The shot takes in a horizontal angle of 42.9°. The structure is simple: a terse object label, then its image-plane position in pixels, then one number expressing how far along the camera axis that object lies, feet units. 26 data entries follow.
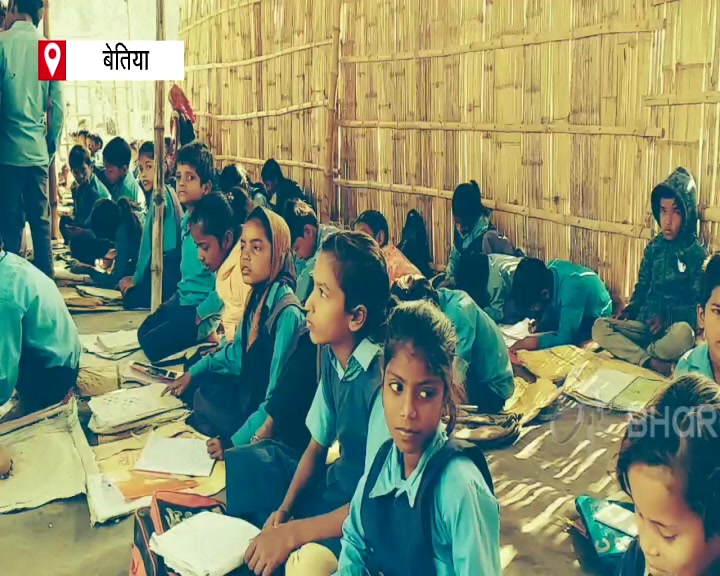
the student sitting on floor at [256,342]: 9.75
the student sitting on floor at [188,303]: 14.89
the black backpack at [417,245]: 20.56
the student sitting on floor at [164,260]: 17.30
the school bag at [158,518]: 7.14
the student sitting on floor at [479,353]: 11.11
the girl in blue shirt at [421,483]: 5.43
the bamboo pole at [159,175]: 15.62
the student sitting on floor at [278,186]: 21.92
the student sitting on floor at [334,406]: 7.21
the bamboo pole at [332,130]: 24.17
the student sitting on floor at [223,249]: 13.00
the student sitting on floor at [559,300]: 14.33
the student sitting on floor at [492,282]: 16.17
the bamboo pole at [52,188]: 21.63
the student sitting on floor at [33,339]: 10.28
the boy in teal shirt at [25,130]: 16.21
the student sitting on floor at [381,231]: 16.72
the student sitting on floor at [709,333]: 8.35
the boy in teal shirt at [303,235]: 16.40
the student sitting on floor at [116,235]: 19.48
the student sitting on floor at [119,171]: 22.63
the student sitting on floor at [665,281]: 14.06
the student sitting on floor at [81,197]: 22.71
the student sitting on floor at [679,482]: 4.38
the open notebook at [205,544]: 6.73
